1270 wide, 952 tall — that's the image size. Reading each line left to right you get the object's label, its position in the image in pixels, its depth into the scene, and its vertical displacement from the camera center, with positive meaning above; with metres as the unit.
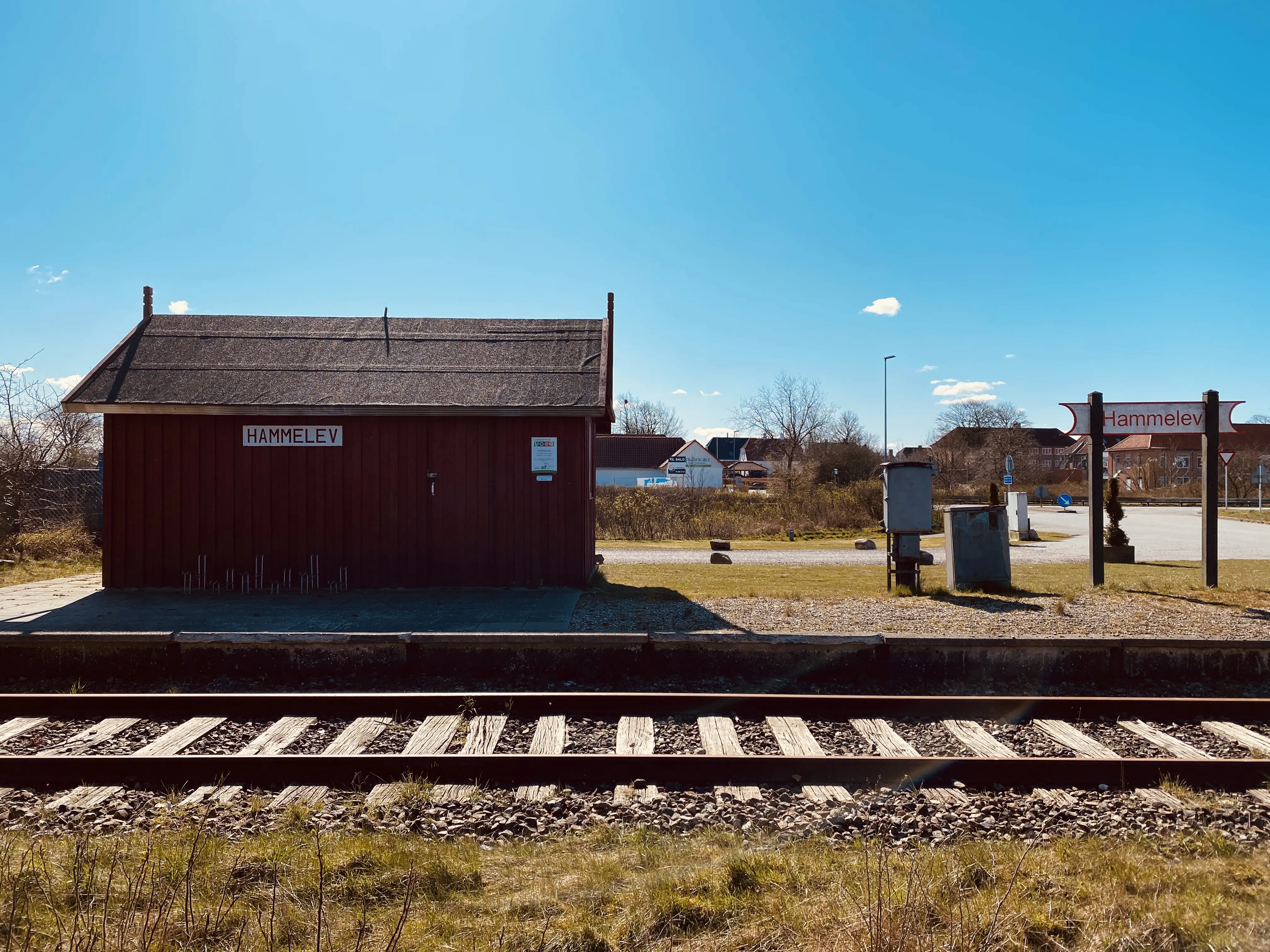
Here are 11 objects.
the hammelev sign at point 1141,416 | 12.53 +1.01
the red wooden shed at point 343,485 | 12.46 -0.03
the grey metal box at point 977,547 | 12.09 -1.00
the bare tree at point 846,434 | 59.31 +3.75
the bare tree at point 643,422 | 85.50 +6.49
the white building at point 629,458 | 64.38 +2.02
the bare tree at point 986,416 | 73.50 +6.00
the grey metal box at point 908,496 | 12.16 -0.22
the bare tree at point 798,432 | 65.19 +4.14
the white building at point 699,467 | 64.44 +1.32
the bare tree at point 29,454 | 18.83 +0.77
